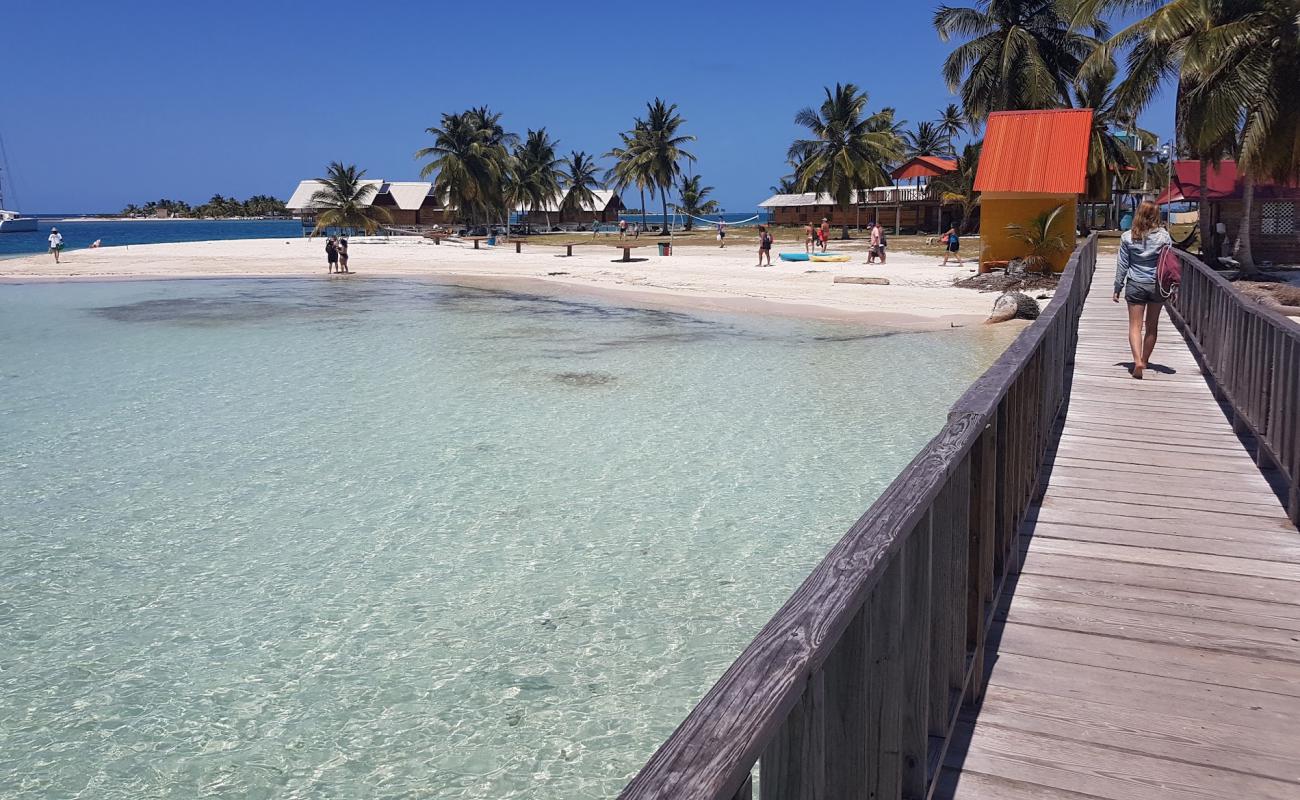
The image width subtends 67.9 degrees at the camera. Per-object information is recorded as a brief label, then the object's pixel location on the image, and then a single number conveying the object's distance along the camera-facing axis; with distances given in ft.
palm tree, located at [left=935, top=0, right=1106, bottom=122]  115.24
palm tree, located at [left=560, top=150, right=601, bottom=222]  252.01
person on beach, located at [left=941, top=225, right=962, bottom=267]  117.50
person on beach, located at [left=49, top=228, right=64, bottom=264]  158.10
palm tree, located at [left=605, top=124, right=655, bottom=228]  218.59
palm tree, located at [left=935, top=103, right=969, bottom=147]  233.14
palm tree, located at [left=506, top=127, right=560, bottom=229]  233.96
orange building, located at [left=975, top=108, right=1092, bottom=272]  84.17
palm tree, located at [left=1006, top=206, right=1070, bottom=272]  85.51
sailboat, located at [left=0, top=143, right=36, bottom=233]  422.00
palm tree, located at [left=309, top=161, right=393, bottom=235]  229.86
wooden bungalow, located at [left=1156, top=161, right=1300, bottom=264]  99.66
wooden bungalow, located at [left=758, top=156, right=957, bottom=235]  194.29
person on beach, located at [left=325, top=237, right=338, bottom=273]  143.02
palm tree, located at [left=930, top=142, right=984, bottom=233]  168.55
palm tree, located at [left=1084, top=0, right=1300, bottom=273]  75.05
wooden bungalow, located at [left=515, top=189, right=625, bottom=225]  262.88
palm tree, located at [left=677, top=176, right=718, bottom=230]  276.00
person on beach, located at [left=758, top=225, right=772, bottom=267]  125.18
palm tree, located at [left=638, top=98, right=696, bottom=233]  217.97
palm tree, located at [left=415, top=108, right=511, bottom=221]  216.95
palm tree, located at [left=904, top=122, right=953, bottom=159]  242.17
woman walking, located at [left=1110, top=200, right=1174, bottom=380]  29.07
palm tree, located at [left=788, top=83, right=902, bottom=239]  177.99
